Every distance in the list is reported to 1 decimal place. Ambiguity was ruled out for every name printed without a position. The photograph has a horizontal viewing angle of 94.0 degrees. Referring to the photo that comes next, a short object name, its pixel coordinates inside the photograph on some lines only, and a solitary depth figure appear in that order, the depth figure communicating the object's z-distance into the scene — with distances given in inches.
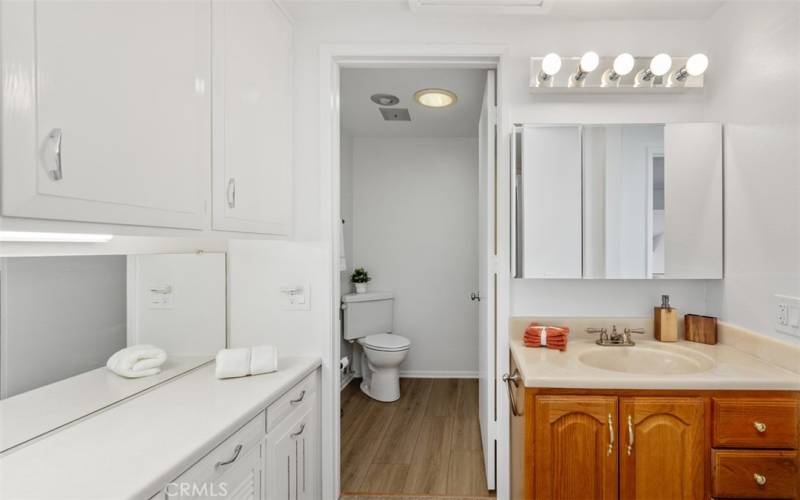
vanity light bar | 64.0
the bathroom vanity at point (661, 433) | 49.2
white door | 74.9
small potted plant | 141.2
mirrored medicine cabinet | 65.6
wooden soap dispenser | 65.9
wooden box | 64.5
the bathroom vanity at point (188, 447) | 32.3
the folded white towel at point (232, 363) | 56.5
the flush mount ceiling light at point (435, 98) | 103.3
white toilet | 123.3
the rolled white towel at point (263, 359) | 58.3
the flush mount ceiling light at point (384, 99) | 108.4
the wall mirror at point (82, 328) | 39.3
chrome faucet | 65.7
